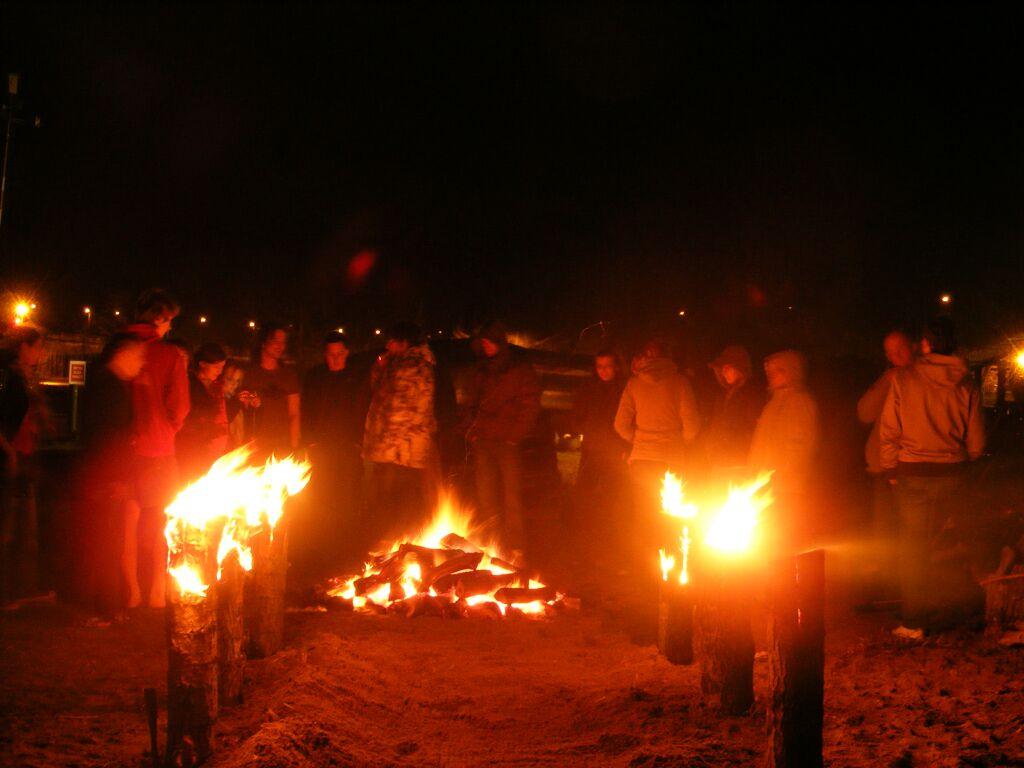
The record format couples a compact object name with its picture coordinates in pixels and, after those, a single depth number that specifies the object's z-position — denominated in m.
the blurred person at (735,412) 7.09
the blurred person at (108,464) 5.62
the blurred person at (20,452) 5.87
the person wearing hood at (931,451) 5.53
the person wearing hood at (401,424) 8.02
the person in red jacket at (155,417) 5.80
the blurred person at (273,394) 8.05
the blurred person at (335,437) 8.74
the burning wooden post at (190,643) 3.54
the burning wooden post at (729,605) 4.25
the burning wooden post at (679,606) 5.18
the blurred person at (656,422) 7.55
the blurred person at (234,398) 7.45
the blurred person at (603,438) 8.58
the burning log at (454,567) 6.80
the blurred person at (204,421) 6.73
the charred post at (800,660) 3.24
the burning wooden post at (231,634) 4.23
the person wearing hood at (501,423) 8.05
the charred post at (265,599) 5.11
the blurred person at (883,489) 6.40
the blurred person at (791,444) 6.12
